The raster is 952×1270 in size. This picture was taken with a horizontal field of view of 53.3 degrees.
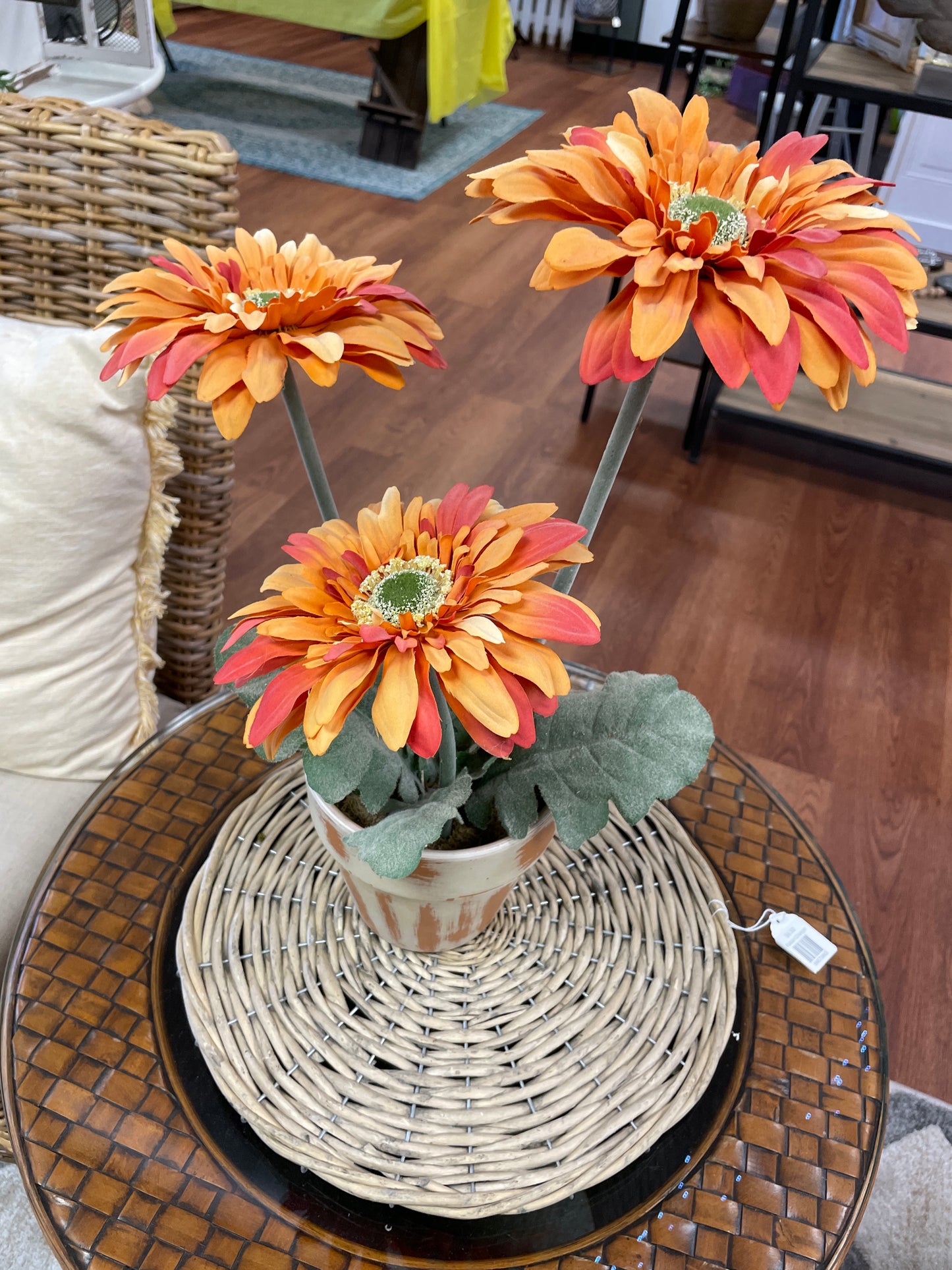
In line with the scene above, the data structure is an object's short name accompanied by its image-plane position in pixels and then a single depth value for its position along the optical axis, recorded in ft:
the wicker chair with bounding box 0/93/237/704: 2.77
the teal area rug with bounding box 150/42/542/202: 11.19
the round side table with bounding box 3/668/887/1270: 1.86
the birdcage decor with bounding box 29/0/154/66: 6.65
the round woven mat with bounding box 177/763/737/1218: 1.91
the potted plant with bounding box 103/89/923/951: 1.29
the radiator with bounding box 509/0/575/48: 16.90
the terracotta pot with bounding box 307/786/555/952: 1.81
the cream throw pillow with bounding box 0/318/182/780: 2.55
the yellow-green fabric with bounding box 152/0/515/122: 10.14
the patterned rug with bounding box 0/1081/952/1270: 3.08
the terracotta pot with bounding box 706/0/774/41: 7.01
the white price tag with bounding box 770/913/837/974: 2.36
